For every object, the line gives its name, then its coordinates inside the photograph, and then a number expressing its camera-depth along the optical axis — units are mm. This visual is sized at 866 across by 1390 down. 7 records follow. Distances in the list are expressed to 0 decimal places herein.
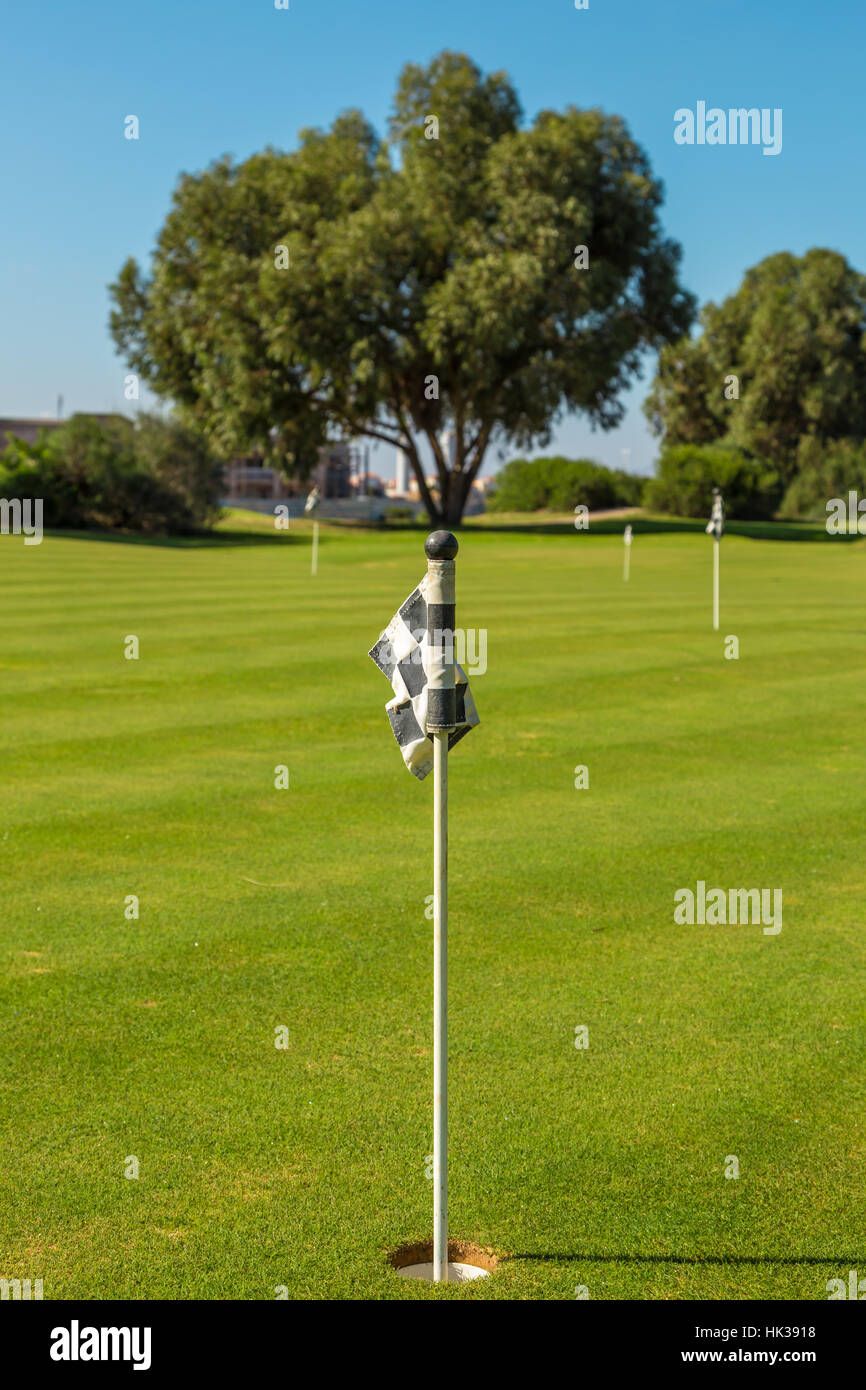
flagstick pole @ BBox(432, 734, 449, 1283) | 4398
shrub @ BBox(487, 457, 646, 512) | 78062
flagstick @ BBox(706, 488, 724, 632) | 22000
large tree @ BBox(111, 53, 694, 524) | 55969
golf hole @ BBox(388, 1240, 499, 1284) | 4551
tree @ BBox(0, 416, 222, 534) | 58531
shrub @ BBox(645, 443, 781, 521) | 75062
